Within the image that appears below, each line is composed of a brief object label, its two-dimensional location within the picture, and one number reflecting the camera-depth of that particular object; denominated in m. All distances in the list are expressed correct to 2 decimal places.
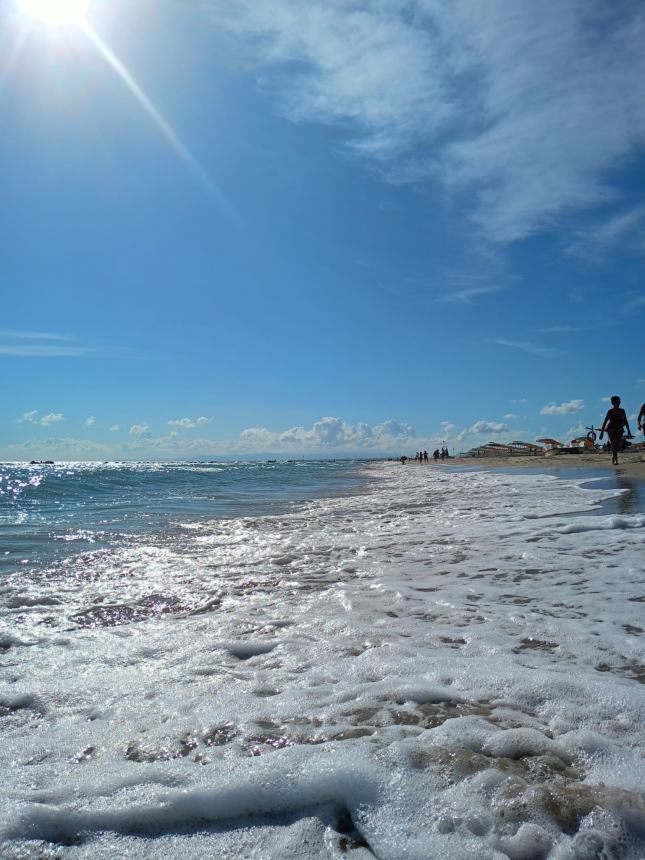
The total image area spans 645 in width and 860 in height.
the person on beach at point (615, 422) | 17.39
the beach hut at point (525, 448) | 61.89
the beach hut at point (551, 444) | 58.08
